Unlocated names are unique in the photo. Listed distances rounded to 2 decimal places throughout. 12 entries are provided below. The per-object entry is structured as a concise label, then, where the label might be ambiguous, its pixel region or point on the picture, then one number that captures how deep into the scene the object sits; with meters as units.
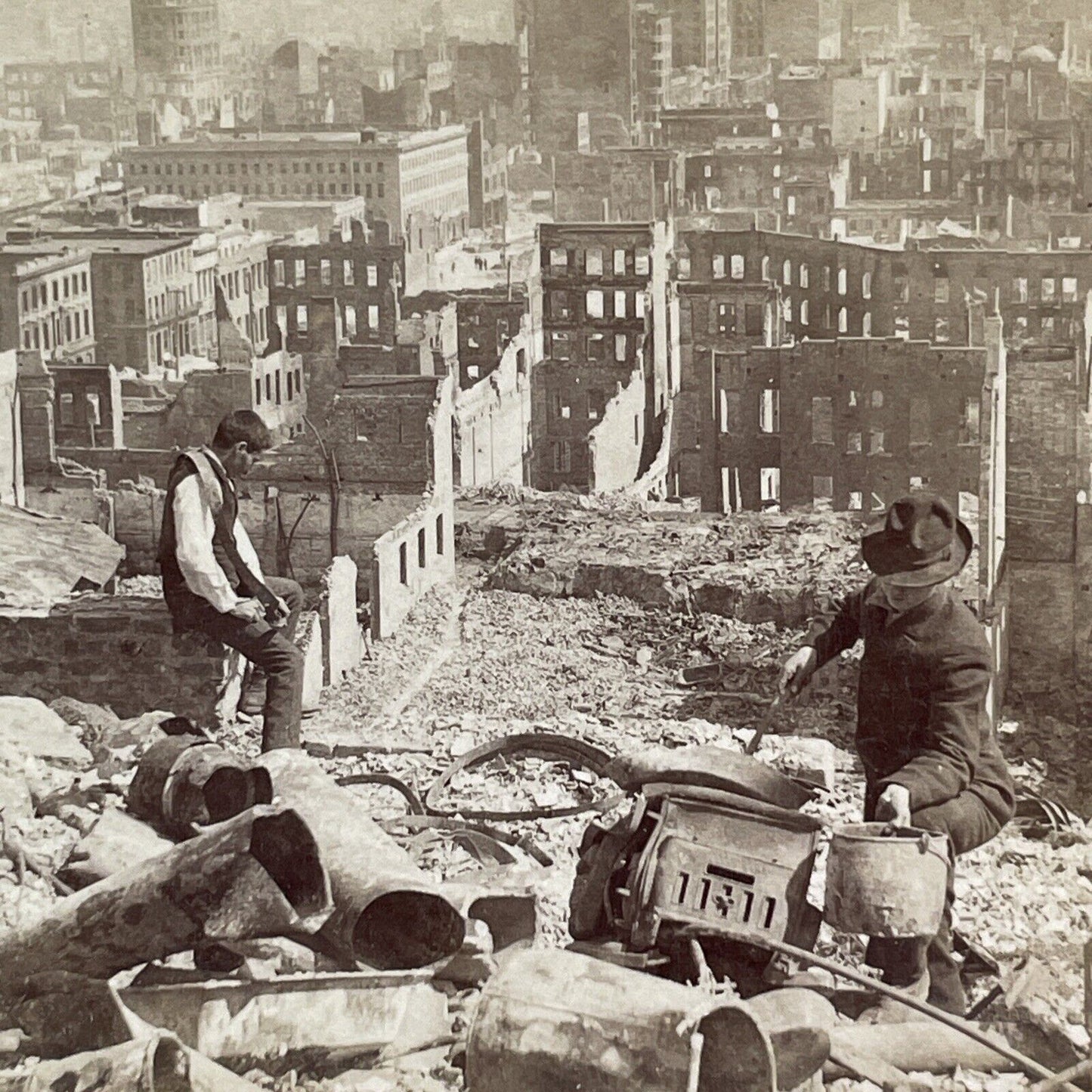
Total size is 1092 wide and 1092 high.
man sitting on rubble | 7.52
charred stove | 5.82
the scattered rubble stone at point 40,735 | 8.07
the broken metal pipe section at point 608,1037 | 5.29
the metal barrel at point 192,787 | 6.66
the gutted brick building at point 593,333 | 28.36
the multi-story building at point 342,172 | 37.78
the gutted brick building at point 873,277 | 32.56
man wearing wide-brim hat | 6.03
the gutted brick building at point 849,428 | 23.06
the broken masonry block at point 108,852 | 6.39
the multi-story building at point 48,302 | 31.02
